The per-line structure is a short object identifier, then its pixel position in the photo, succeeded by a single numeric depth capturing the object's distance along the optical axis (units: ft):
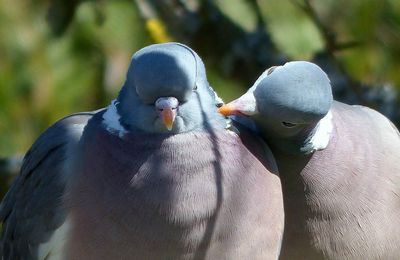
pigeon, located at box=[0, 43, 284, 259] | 16.26
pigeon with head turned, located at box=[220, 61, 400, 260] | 17.52
